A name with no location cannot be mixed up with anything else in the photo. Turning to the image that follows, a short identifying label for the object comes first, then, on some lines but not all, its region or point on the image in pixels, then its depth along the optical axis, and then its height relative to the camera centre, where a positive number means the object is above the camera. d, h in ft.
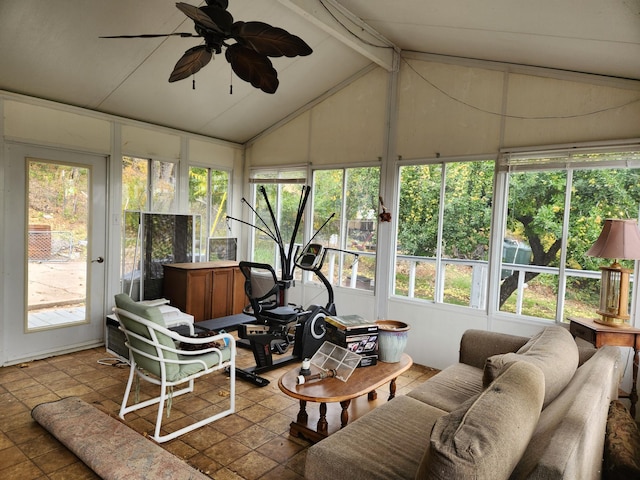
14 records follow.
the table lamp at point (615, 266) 9.45 -0.74
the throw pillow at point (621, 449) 5.99 -3.32
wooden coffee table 8.36 -3.53
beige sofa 3.83 -2.27
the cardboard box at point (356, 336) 9.81 -2.75
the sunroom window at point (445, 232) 13.73 -0.09
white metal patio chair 8.82 -3.16
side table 9.60 -2.46
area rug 4.04 -2.57
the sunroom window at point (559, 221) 11.33 +0.40
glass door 13.25 -1.31
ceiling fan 7.14 +3.37
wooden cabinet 16.70 -2.99
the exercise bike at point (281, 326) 12.77 -3.48
